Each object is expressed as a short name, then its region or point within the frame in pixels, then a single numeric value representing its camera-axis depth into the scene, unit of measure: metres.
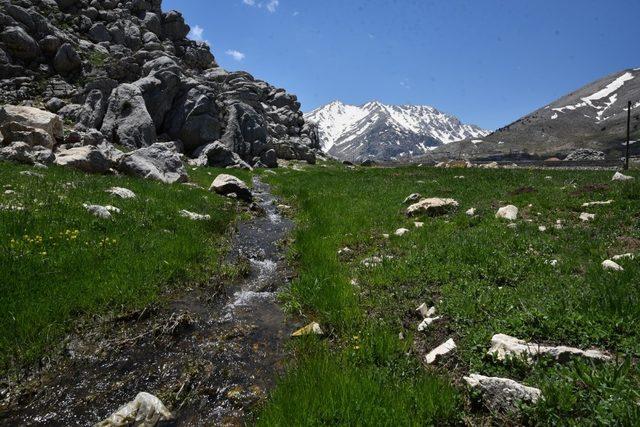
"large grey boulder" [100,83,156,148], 39.16
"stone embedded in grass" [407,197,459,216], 15.52
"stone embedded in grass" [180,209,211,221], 14.01
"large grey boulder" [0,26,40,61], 46.78
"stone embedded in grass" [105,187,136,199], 14.30
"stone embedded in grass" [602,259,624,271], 7.53
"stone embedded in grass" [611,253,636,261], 7.95
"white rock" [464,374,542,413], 4.31
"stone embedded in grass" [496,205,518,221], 13.40
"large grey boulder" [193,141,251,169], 45.12
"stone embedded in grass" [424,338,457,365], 5.60
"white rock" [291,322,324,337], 6.73
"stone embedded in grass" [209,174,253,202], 22.06
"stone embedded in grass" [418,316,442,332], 6.58
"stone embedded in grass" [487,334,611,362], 4.91
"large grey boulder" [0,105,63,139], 21.95
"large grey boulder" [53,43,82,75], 50.66
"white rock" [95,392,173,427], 4.44
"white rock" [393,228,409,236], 12.69
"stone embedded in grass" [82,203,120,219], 11.04
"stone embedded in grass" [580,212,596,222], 12.48
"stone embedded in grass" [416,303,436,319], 7.06
